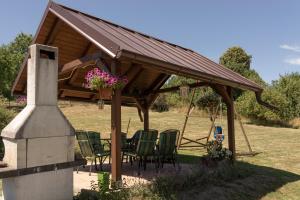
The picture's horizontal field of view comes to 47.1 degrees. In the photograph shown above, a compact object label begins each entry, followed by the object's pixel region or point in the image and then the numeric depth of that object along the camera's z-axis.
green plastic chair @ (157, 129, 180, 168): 8.52
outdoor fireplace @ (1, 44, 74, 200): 5.18
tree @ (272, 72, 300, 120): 27.52
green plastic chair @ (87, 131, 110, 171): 8.57
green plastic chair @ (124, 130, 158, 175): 7.97
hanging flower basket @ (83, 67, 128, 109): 6.25
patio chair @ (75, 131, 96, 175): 8.30
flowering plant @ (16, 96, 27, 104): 8.29
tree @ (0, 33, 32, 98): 33.80
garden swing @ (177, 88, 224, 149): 11.62
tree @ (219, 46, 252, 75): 45.28
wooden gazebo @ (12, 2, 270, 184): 6.45
